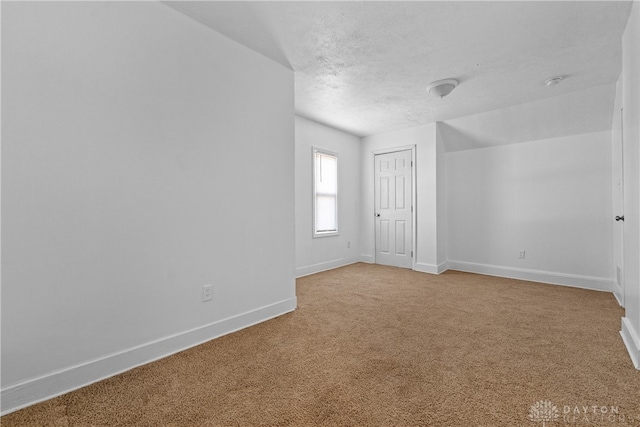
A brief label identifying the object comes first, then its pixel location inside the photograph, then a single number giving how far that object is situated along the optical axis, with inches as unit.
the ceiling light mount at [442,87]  127.5
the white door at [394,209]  200.4
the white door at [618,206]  125.6
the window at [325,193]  189.1
